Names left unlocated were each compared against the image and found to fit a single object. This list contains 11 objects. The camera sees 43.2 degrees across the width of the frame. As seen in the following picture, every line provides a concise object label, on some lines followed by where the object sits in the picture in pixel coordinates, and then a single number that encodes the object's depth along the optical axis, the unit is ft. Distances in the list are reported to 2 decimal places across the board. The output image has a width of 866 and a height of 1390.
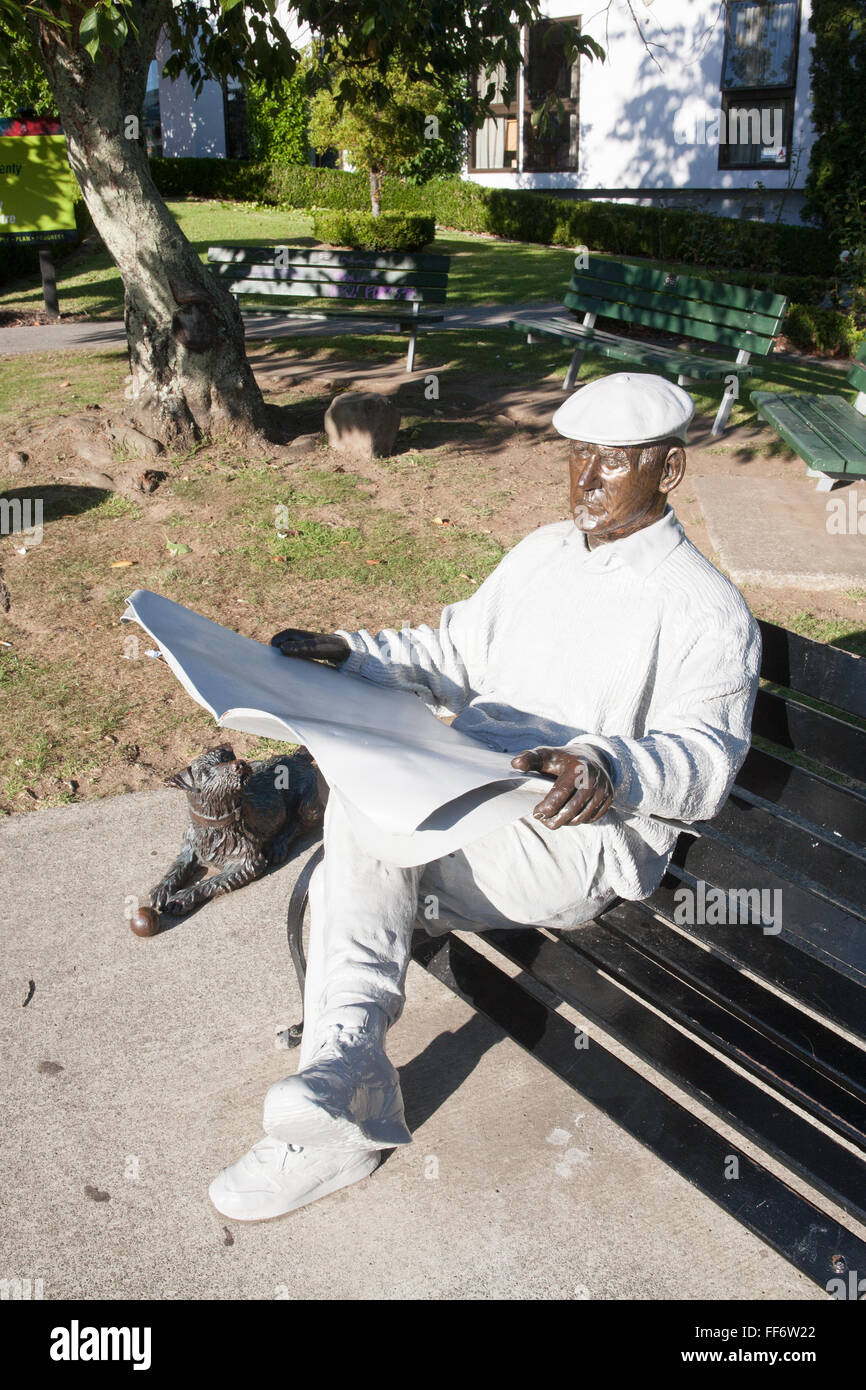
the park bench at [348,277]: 30.73
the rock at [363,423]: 24.06
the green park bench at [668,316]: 26.86
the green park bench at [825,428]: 16.96
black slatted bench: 6.30
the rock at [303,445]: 24.48
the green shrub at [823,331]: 40.70
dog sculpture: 10.55
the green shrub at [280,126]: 84.38
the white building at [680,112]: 62.85
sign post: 38.42
